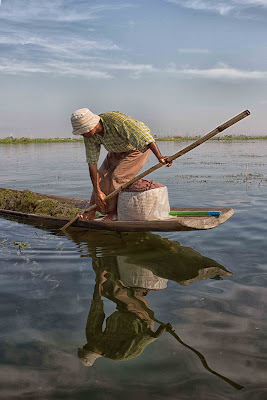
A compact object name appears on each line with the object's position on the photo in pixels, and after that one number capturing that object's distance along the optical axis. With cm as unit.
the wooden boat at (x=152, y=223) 414
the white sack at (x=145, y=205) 458
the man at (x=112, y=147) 435
